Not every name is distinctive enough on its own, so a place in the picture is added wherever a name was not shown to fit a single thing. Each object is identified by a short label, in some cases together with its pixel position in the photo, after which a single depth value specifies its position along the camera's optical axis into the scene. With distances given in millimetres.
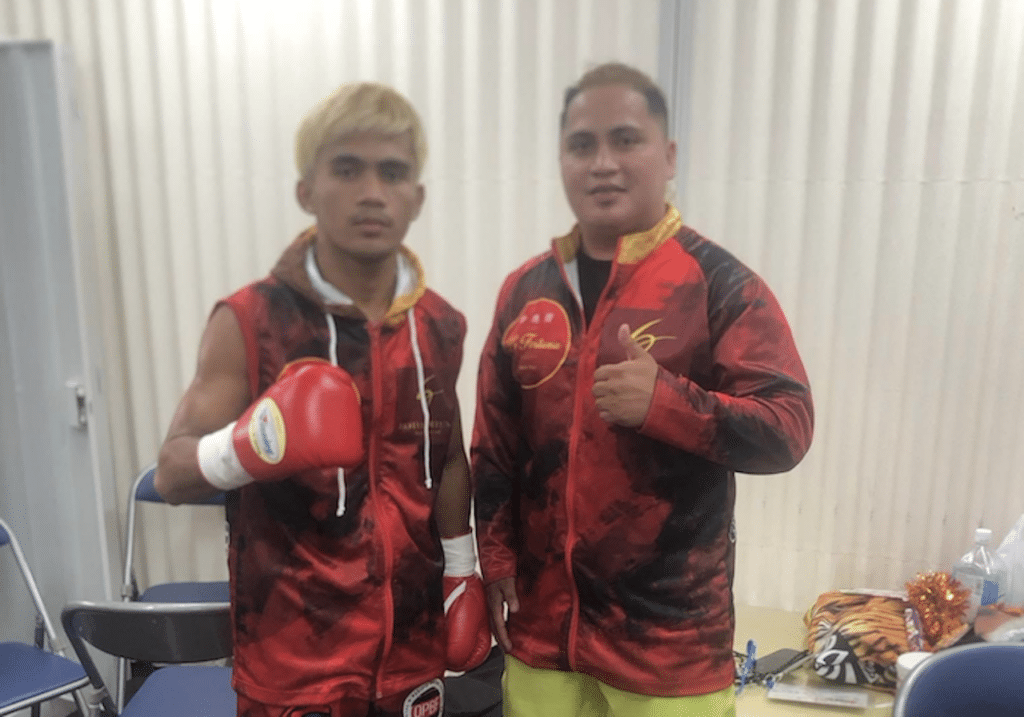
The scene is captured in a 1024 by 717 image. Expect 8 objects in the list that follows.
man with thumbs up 1066
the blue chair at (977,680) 1295
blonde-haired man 961
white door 1979
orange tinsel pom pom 1855
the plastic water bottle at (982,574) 1931
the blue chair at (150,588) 2055
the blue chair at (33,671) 1783
